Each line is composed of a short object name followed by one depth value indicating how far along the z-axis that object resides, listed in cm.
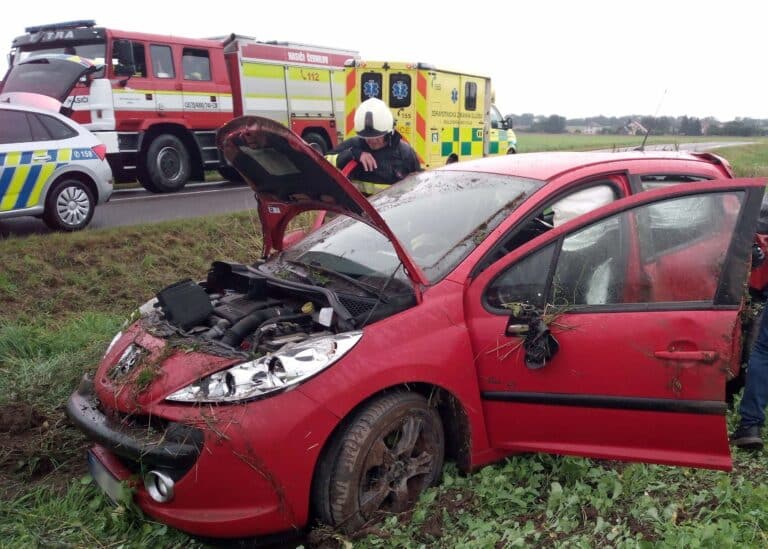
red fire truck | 1081
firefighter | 532
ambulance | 1158
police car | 729
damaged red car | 243
